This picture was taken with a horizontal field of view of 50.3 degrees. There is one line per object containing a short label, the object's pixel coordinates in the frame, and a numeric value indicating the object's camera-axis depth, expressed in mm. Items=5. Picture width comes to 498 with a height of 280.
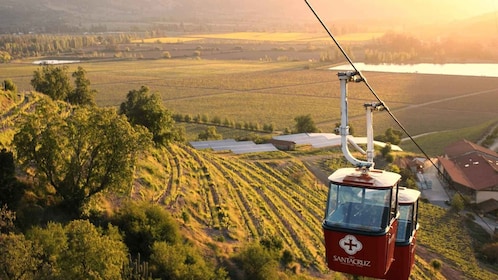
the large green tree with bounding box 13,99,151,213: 24641
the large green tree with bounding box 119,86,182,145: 37969
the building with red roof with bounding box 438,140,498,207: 49344
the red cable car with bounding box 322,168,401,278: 14070
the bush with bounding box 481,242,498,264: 37156
